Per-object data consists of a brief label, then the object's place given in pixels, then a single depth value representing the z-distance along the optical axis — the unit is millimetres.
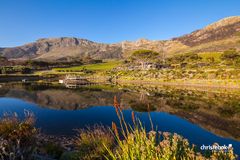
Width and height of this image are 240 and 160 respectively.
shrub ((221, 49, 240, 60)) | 42800
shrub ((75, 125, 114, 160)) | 4238
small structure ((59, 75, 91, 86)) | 35144
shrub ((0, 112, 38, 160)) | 3819
